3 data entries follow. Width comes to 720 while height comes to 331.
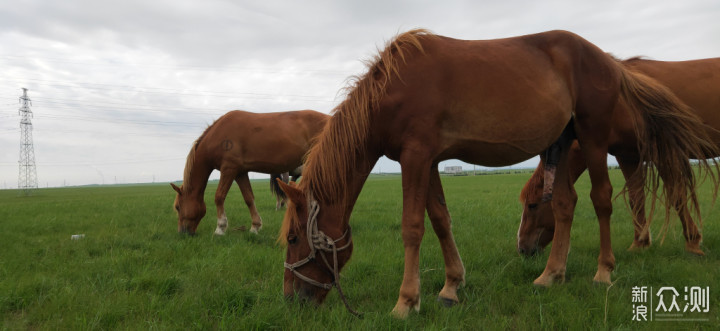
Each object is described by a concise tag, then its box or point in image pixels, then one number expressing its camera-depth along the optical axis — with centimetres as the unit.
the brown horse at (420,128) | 279
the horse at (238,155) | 688
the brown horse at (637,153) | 455
